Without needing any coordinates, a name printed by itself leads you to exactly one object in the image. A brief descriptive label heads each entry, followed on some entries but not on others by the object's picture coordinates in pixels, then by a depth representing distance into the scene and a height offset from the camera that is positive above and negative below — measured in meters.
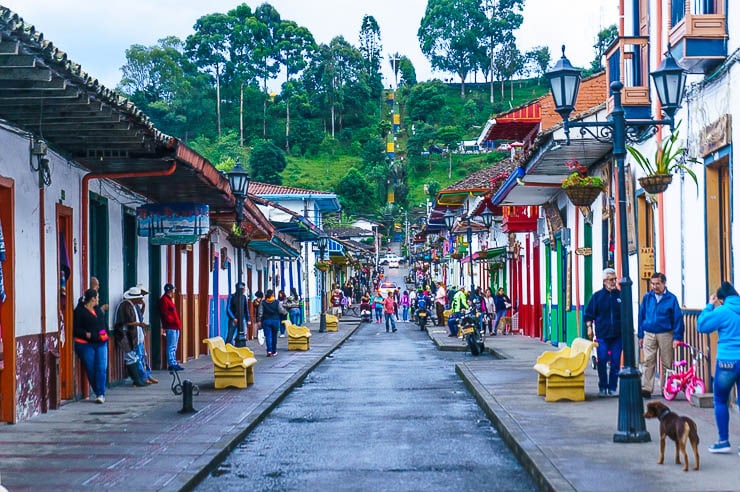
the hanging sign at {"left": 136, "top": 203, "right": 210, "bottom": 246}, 19.78 +0.92
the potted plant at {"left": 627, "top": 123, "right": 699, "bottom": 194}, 14.21 +1.18
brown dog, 9.22 -1.35
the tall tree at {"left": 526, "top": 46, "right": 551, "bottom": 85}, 151.75 +27.93
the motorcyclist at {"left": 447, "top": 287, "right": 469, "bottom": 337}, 32.98 -1.19
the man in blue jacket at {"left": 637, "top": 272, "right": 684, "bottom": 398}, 14.16 -0.77
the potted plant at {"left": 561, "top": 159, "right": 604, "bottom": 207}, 18.86 +1.30
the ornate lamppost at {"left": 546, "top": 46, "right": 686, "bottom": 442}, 10.80 +0.19
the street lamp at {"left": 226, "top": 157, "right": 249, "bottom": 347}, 19.53 +1.52
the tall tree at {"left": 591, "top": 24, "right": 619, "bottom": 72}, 108.56 +21.65
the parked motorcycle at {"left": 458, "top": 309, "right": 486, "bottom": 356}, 26.84 -1.54
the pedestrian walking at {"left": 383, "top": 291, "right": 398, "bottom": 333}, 45.23 -1.64
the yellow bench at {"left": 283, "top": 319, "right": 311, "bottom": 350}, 29.80 -1.71
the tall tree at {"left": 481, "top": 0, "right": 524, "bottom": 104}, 145.88 +31.83
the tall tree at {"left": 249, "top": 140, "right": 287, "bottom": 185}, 111.38 +10.84
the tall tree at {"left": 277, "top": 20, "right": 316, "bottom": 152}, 128.62 +25.21
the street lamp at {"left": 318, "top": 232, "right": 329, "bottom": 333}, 42.12 +0.88
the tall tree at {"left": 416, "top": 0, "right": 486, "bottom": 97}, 145.88 +30.47
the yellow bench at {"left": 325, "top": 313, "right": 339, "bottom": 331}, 44.73 -2.02
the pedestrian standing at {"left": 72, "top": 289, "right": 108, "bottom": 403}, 15.49 -0.87
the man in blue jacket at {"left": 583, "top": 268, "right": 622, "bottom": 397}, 15.29 -0.76
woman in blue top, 9.90 -0.77
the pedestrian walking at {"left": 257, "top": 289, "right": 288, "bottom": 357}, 26.99 -1.09
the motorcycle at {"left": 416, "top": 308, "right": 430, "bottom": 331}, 47.09 -1.97
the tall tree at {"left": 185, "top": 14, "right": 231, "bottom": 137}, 119.62 +23.98
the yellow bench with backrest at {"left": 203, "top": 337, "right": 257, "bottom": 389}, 17.88 -1.47
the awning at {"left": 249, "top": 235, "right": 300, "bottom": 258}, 33.85 +0.81
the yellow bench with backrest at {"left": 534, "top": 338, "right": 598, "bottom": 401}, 14.95 -1.42
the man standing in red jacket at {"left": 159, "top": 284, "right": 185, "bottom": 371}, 20.45 -0.84
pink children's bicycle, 14.23 -1.45
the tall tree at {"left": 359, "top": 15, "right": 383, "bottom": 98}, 162.00 +32.42
